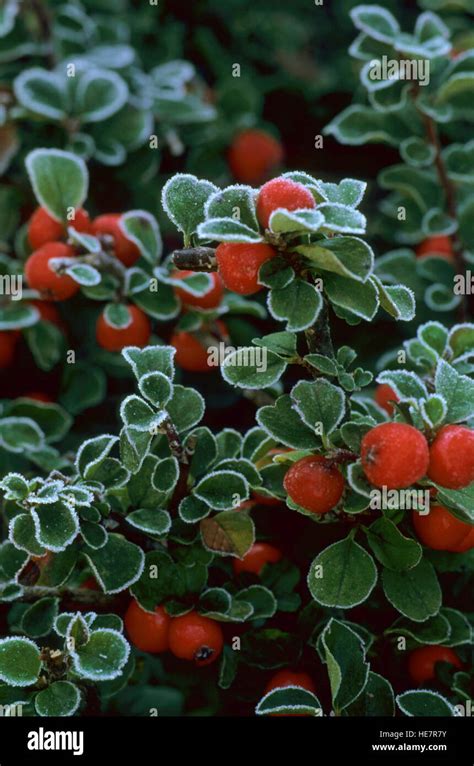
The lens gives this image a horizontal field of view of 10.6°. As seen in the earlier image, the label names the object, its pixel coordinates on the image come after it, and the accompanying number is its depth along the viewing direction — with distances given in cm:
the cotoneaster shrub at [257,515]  37
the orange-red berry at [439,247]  45
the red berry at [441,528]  38
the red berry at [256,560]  40
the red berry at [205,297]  42
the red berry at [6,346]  44
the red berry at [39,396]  44
